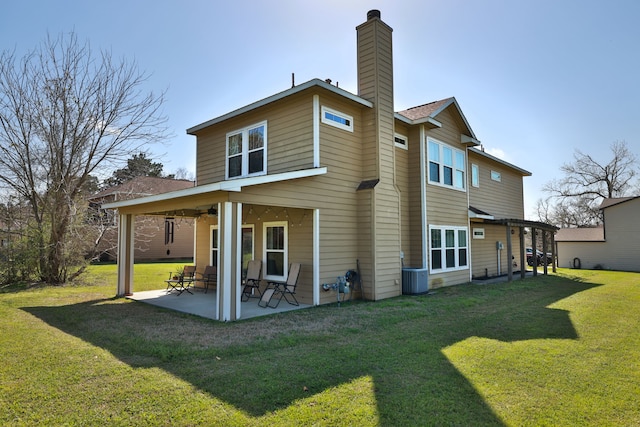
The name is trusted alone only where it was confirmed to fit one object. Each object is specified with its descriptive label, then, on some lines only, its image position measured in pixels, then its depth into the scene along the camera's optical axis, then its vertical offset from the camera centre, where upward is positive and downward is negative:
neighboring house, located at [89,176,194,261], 21.94 +0.40
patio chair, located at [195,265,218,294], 10.54 -0.96
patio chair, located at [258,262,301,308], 8.25 -1.11
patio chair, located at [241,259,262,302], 9.48 -0.97
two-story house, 7.88 +1.16
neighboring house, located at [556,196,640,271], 19.52 -0.12
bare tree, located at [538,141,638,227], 32.59 +5.33
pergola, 13.04 +0.37
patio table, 10.43 -1.35
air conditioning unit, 9.98 -1.10
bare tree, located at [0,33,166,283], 12.52 +3.95
